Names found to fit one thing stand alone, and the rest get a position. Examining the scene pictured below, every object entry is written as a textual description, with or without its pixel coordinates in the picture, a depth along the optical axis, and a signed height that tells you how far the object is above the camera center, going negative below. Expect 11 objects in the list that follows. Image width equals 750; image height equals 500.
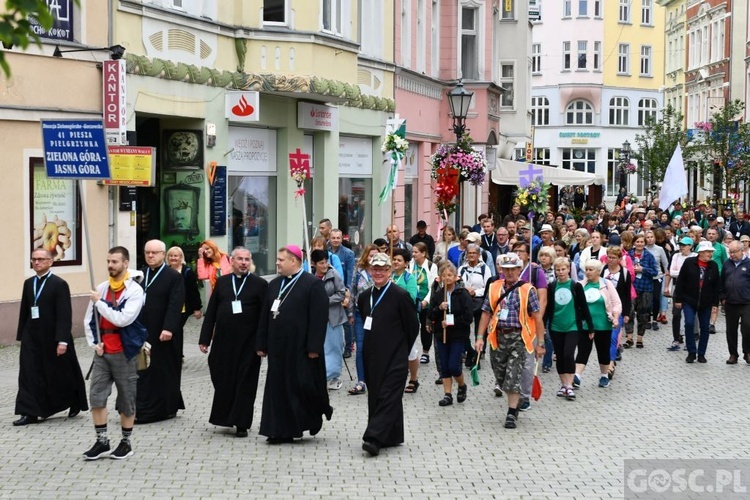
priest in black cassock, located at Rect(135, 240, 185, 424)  12.34 -1.46
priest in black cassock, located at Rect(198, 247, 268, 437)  11.80 -1.35
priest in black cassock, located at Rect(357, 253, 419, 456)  11.11 -1.35
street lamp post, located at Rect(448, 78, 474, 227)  26.75 +1.94
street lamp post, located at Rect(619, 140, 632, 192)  61.09 +1.90
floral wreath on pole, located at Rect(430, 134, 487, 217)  25.52 +0.59
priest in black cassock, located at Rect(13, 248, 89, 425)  12.19 -1.46
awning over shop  42.38 +0.70
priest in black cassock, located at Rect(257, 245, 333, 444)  11.36 -1.41
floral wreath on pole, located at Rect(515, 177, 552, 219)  21.89 -0.01
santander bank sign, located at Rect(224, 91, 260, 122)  22.34 +1.55
